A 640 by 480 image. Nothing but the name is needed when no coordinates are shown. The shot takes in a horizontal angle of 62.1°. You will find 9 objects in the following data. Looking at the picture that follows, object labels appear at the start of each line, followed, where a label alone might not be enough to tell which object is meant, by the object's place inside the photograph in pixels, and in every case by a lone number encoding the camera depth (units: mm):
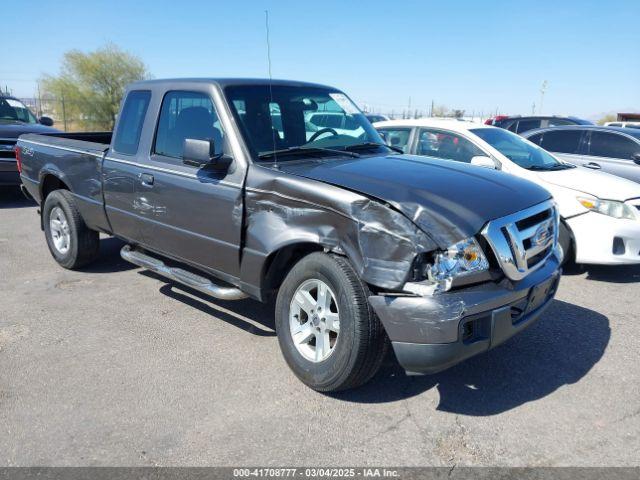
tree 29516
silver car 8500
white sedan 5395
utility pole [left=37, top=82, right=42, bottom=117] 27959
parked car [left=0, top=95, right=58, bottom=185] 9461
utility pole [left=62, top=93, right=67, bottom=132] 25306
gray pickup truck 2875
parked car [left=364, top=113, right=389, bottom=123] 21716
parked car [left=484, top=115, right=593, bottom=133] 12867
